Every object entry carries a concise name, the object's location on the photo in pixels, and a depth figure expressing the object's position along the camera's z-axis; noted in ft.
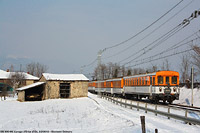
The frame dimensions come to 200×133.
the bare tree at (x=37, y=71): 361.75
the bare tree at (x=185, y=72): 220.64
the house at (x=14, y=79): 212.84
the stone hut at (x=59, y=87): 127.24
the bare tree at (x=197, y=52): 99.90
